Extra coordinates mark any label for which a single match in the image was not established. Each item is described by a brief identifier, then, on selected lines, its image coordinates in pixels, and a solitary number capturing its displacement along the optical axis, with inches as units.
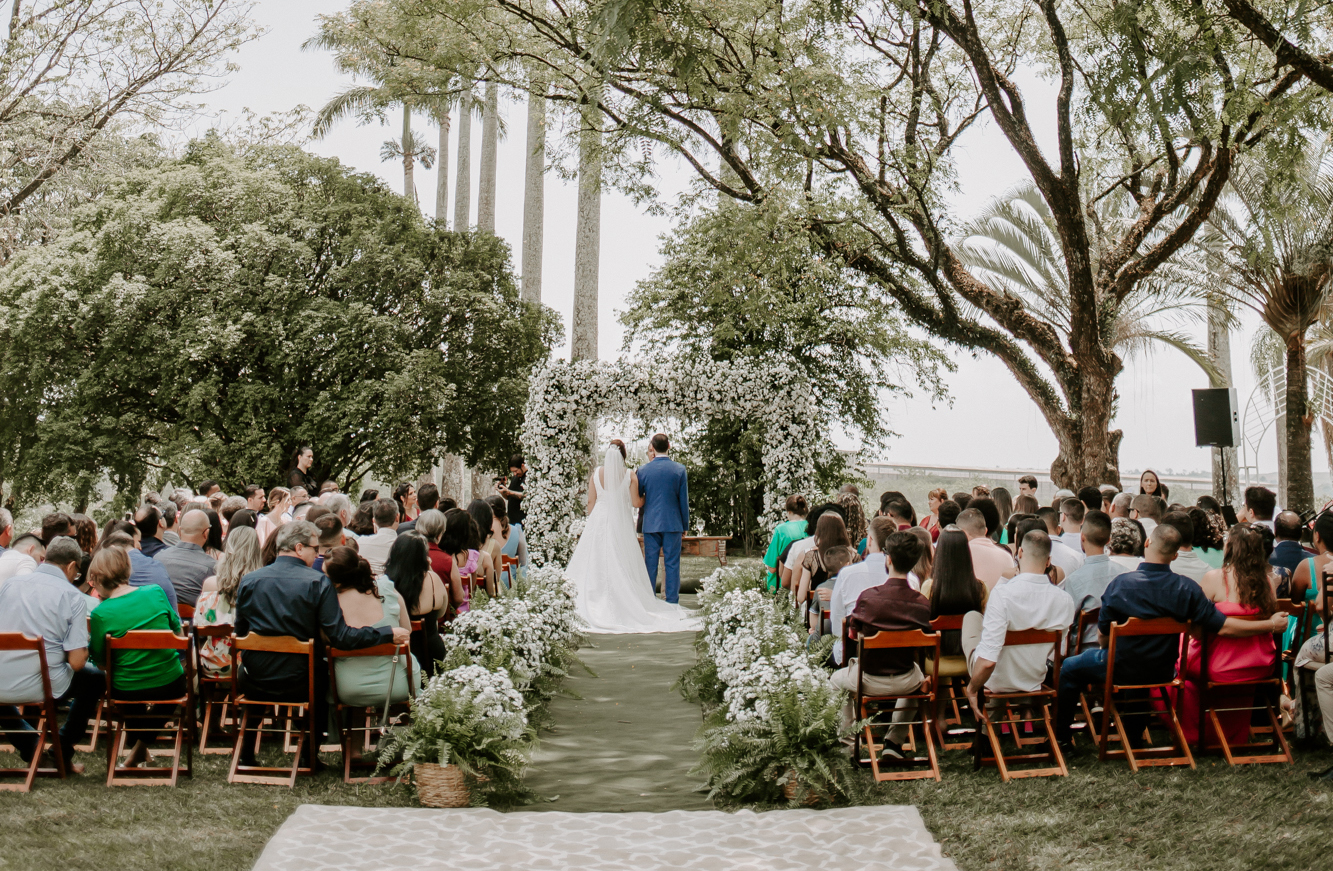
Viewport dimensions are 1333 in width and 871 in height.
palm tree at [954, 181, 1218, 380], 825.5
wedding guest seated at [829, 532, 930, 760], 247.1
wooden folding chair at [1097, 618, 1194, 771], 237.3
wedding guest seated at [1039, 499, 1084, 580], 302.5
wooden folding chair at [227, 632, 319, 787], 241.1
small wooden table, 812.7
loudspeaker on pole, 535.2
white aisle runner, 196.5
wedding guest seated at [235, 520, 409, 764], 246.8
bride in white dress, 508.4
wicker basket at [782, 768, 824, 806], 230.5
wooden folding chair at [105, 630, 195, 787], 239.5
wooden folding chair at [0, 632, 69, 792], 229.1
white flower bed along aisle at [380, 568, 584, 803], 234.5
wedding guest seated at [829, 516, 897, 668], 283.4
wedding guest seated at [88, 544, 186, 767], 248.5
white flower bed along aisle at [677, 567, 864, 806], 231.5
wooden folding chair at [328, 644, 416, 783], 249.9
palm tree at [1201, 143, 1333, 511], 618.8
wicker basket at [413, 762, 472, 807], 233.0
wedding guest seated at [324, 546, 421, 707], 254.4
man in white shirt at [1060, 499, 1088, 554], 330.3
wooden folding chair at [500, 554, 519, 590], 457.4
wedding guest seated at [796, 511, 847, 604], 323.9
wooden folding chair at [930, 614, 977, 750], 257.3
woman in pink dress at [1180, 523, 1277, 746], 246.1
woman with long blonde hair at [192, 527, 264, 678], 273.1
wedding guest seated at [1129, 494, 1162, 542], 356.5
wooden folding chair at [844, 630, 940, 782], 241.0
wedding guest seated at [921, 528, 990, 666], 258.5
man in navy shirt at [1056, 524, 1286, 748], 241.0
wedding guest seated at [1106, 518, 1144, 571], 281.1
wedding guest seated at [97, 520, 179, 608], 278.5
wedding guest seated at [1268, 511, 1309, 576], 303.0
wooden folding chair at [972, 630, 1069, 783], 240.8
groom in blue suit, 555.5
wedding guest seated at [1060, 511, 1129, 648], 272.1
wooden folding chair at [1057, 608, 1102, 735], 261.0
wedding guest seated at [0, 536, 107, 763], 235.3
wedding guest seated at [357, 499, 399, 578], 329.4
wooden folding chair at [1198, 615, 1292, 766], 243.6
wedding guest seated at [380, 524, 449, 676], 285.0
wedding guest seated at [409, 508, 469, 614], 331.0
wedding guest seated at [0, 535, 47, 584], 264.1
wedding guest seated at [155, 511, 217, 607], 303.9
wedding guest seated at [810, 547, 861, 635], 315.6
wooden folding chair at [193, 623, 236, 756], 266.4
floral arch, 669.9
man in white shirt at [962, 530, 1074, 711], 241.0
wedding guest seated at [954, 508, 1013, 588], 281.1
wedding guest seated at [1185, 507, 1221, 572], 313.0
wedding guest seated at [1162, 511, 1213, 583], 284.0
